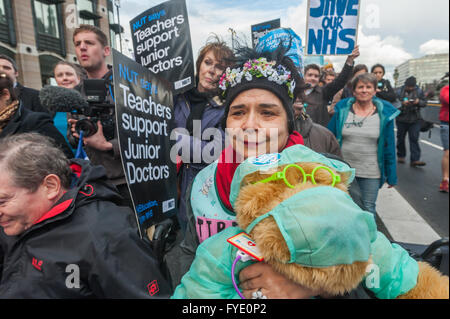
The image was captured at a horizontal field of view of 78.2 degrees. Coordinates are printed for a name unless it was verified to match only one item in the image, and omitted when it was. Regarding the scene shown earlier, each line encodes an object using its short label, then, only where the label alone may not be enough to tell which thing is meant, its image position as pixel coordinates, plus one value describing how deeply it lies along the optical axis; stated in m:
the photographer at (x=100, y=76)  2.09
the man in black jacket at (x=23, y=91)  2.80
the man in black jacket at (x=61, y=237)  1.18
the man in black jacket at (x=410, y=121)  3.38
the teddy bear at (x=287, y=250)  0.67
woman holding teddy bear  0.77
